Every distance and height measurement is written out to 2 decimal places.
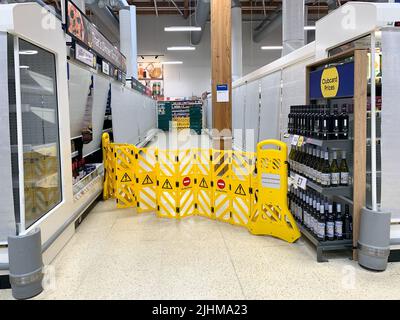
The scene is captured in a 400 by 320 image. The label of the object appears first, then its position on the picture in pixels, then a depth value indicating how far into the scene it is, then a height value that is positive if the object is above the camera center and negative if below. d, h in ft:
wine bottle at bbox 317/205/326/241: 12.16 -3.21
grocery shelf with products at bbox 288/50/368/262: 11.48 -1.02
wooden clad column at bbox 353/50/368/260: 11.14 -0.37
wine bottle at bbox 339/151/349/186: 12.02 -1.69
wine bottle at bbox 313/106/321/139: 12.15 +0.02
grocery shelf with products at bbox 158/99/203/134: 78.27 +2.73
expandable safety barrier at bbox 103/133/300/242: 13.94 -2.69
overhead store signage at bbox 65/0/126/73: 15.71 +4.94
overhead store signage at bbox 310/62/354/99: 11.62 +1.45
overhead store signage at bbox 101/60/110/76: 23.16 +3.90
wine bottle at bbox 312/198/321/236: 12.46 -3.09
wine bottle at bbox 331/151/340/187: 11.99 -1.71
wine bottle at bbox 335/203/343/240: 12.10 -3.30
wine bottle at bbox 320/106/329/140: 11.83 -0.08
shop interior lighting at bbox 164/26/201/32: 47.05 +12.54
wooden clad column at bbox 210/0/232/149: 21.49 +3.58
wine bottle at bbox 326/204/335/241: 12.15 -3.28
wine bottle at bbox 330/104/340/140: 11.76 -0.08
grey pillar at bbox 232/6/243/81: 56.39 +12.77
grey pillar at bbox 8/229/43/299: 9.86 -3.57
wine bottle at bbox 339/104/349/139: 11.73 -0.03
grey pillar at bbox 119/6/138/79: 48.60 +12.00
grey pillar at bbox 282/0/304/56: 27.86 +7.35
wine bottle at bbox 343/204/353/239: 12.18 -3.33
